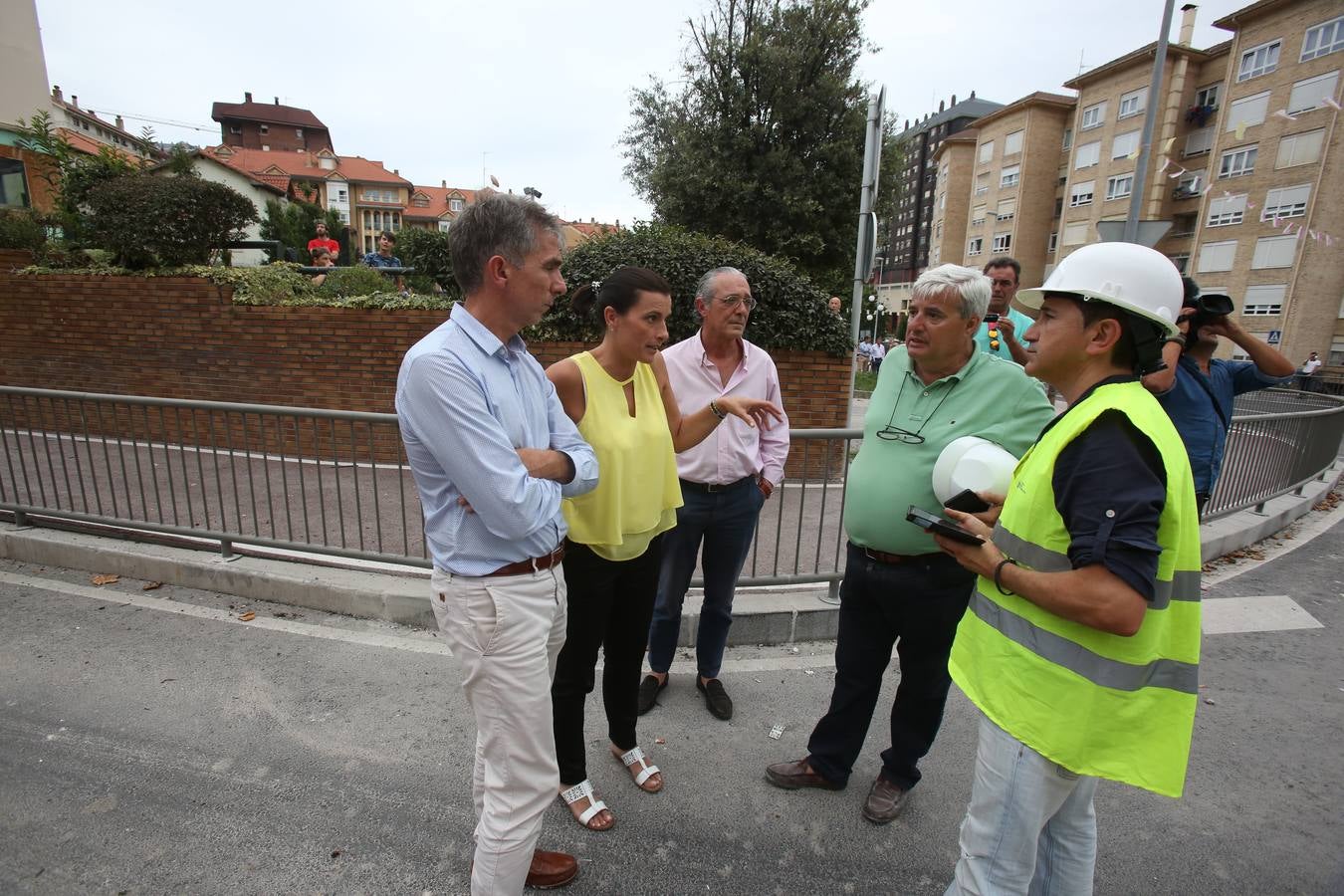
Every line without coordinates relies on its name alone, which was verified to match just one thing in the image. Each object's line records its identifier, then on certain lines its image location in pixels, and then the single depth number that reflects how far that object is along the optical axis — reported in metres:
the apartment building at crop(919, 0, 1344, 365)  30.52
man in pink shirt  3.00
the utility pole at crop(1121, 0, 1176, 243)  10.31
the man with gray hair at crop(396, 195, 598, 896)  1.66
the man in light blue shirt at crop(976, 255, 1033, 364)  4.02
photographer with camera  3.24
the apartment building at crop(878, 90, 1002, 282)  86.88
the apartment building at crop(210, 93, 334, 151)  87.44
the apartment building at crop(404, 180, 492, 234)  85.19
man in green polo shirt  2.25
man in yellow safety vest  1.36
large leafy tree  14.34
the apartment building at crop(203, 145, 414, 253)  70.31
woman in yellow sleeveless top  2.30
